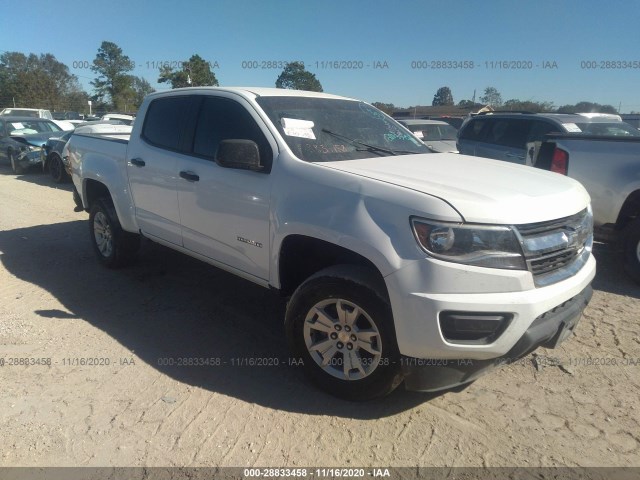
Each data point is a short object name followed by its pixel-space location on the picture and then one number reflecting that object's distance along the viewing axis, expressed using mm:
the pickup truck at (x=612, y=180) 4840
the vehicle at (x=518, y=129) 8430
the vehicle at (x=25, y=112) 22027
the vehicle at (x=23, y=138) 13172
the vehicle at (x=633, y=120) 16188
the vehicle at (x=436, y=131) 13047
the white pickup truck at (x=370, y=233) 2449
